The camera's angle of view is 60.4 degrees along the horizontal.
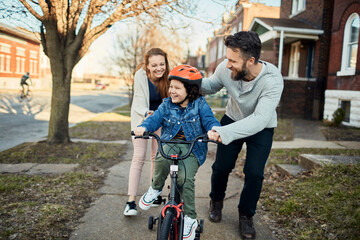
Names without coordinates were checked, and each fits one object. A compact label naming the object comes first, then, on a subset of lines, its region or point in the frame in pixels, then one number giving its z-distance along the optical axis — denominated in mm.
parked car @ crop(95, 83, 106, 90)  55781
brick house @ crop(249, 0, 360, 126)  11883
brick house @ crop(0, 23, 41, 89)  29047
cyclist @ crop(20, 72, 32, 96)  21612
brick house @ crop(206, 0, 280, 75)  30250
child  2934
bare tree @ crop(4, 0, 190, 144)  6754
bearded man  3000
